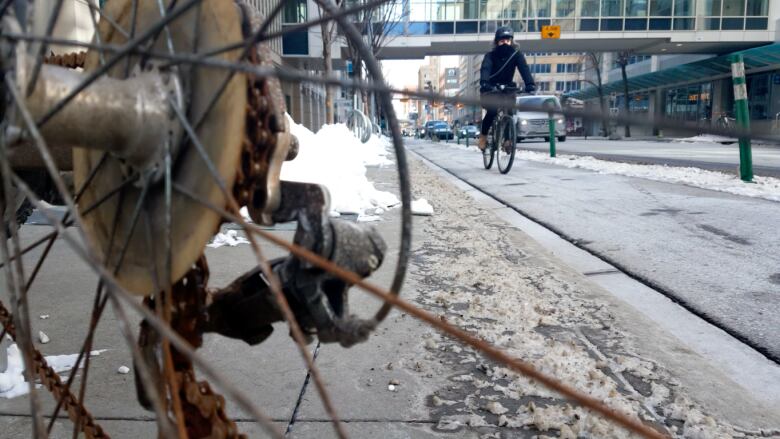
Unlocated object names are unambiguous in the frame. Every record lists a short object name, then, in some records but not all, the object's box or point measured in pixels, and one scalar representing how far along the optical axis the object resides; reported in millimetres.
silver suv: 24328
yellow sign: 23922
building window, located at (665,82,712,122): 38562
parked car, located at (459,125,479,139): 37150
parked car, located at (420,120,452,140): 44128
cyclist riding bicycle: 9336
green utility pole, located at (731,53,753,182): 7535
